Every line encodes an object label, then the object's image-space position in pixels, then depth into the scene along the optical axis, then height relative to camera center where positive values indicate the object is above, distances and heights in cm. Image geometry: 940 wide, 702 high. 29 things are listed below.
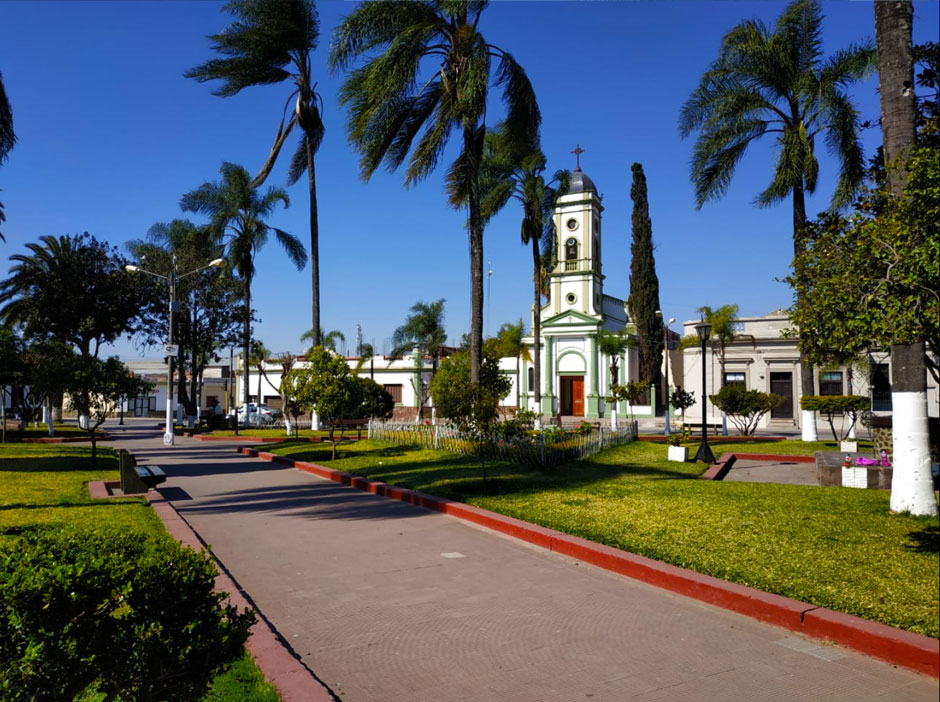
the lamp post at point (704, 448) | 1608 -152
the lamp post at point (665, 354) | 2961 +183
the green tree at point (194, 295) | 3816 +537
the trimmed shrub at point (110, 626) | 277 -100
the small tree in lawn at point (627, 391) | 2917 -25
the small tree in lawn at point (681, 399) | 2756 -60
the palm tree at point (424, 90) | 1587 +708
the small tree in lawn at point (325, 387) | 1702 +5
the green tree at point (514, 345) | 4638 +289
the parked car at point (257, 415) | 3900 -154
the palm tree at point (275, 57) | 2252 +1121
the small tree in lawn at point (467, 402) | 1348 -32
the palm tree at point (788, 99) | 1761 +762
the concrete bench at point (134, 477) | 1140 -146
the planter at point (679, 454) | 1581 -160
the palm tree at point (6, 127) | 1587 +621
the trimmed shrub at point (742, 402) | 2441 -64
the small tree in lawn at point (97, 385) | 1543 +13
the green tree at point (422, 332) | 5038 +409
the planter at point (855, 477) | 1064 -147
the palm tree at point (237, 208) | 3359 +898
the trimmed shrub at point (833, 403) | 1966 -60
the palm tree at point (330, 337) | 5248 +396
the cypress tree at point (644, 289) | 4097 +577
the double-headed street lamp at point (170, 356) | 2462 +125
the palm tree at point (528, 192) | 2888 +842
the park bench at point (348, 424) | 3333 -185
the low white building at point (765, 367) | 3569 +91
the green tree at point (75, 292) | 3603 +535
